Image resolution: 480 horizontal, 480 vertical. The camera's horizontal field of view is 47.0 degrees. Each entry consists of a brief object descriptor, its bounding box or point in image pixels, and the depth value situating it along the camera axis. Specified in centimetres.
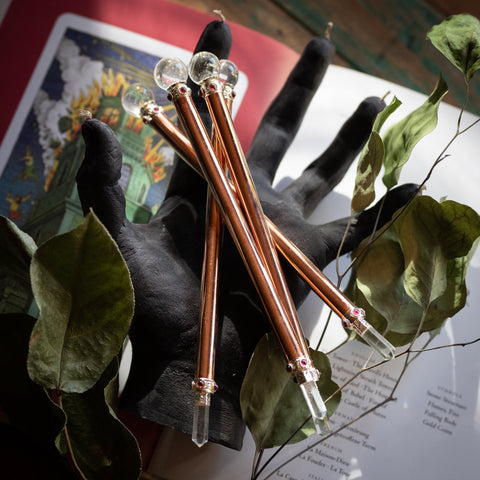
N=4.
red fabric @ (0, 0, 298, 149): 60
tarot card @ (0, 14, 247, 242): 54
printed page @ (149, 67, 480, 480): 46
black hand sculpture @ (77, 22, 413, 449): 39
